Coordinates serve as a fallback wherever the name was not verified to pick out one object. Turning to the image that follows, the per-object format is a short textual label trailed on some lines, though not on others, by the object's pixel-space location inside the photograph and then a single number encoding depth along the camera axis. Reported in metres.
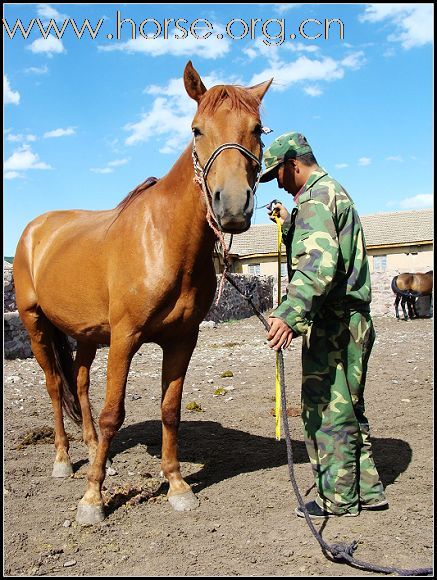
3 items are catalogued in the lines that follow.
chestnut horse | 3.01
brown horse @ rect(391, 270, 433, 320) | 19.29
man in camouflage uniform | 3.24
